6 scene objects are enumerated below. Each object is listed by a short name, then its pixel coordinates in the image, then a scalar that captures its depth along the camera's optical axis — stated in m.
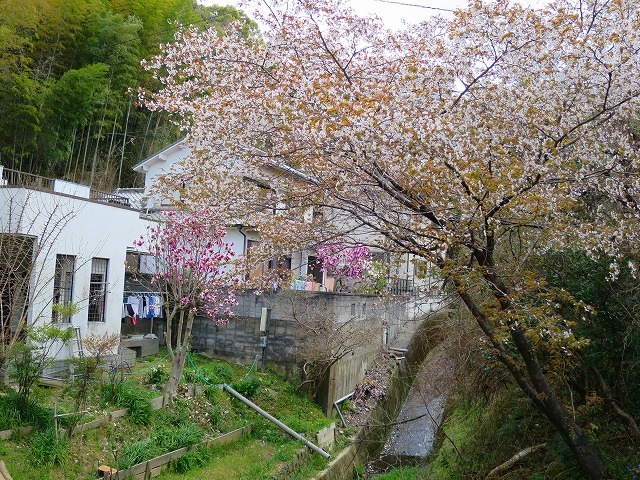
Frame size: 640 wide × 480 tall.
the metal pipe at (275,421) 9.94
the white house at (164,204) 16.47
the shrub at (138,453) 7.56
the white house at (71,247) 9.09
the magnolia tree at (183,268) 9.75
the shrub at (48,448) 6.84
